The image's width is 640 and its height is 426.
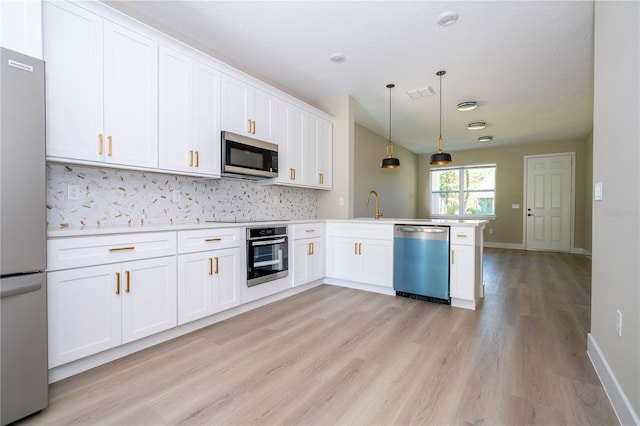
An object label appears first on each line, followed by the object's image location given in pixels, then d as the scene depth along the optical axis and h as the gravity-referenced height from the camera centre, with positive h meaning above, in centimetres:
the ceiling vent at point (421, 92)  406 +162
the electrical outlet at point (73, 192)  221 +13
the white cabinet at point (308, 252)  357 -53
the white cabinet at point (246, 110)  298 +105
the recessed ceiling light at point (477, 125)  560 +159
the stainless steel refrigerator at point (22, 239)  137 -14
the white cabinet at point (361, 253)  363 -54
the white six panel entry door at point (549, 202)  709 +21
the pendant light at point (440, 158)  398 +69
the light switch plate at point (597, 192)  191 +13
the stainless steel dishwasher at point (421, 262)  324 -58
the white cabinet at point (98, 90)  190 +83
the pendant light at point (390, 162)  429 +68
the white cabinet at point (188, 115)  250 +83
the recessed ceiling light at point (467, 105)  450 +157
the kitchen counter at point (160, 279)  180 -55
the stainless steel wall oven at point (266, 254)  294 -46
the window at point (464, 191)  815 +53
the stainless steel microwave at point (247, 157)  293 +55
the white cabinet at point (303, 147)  365 +82
